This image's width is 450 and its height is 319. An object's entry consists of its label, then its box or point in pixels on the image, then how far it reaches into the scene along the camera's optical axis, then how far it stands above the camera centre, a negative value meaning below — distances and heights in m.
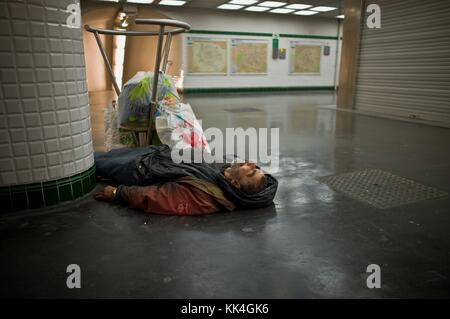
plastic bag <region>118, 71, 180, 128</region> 2.85 -0.20
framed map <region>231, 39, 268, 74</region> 12.05 +0.63
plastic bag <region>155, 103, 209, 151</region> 2.73 -0.42
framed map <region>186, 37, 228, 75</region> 11.38 +0.61
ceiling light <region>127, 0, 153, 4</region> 9.73 +2.00
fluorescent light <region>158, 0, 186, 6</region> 9.87 +2.03
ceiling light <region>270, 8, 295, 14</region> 11.36 +2.05
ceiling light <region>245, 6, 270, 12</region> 11.09 +2.07
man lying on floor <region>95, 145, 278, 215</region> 2.01 -0.66
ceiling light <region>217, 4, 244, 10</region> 10.66 +2.07
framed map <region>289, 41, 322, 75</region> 12.97 +0.60
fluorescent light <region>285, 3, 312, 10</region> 10.53 +2.04
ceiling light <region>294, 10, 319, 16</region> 11.60 +2.06
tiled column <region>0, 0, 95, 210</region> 1.81 -0.15
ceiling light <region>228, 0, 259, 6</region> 10.08 +2.07
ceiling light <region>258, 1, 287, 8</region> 10.12 +2.05
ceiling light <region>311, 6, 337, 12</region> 11.00 +2.05
